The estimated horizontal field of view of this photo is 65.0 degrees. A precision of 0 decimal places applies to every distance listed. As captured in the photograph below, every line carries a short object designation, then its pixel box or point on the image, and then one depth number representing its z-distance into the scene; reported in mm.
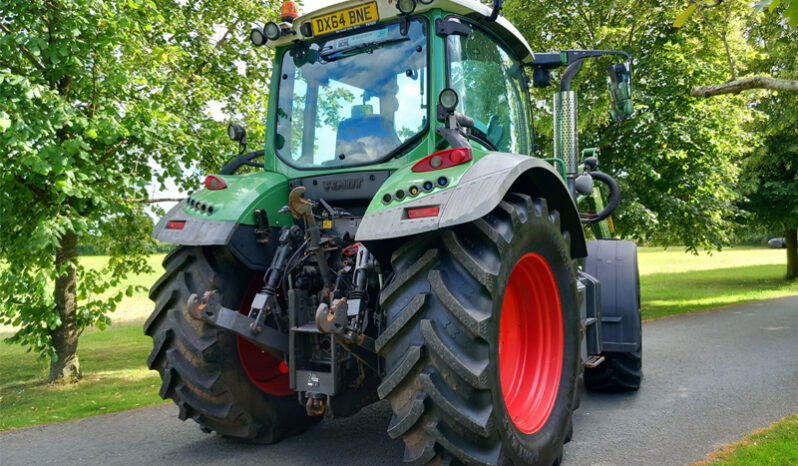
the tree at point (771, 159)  15031
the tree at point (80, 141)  5828
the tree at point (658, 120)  11273
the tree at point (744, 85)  4807
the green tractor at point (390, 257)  2953
